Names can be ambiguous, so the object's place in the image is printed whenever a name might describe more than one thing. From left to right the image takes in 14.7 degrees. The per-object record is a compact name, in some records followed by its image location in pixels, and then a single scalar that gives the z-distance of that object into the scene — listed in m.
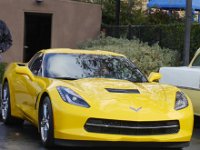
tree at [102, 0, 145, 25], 34.91
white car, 12.83
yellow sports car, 9.69
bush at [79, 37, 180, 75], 23.68
